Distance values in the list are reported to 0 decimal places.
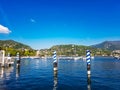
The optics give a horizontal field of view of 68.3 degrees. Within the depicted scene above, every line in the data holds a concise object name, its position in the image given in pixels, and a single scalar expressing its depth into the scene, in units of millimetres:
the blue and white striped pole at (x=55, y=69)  22727
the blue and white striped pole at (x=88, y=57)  18479
